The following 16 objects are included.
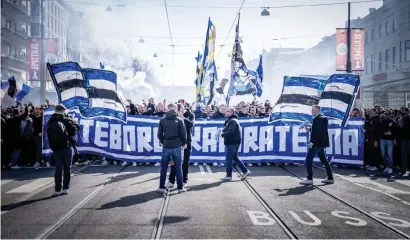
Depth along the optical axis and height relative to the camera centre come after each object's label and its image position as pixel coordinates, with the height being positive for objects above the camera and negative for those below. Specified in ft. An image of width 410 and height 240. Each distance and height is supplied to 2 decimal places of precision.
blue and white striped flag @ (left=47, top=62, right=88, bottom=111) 47.98 +3.06
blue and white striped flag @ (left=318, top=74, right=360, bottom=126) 47.93 +1.84
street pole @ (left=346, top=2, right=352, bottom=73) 86.43 +11.88
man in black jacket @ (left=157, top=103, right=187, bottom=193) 31.68 -1.88
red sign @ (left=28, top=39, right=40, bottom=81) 112.57 +13.58
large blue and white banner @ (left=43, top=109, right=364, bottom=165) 49.01 -3.25
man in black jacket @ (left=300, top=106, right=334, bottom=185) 35.68 -2.17
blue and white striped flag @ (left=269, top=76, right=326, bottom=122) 49.44 +1.56
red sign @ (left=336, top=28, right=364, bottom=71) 88.22 +13.08
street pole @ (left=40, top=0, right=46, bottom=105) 105.75 +11.67
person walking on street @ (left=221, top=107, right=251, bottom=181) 38.14 -2.35
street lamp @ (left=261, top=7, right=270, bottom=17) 84.48 +19.27
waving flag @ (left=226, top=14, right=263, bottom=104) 58.80 +4.86
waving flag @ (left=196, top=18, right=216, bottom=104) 57.72 +6.34
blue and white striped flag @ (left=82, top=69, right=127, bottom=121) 49.37 +2.12
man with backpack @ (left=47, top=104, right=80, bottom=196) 30.25 -2.01
